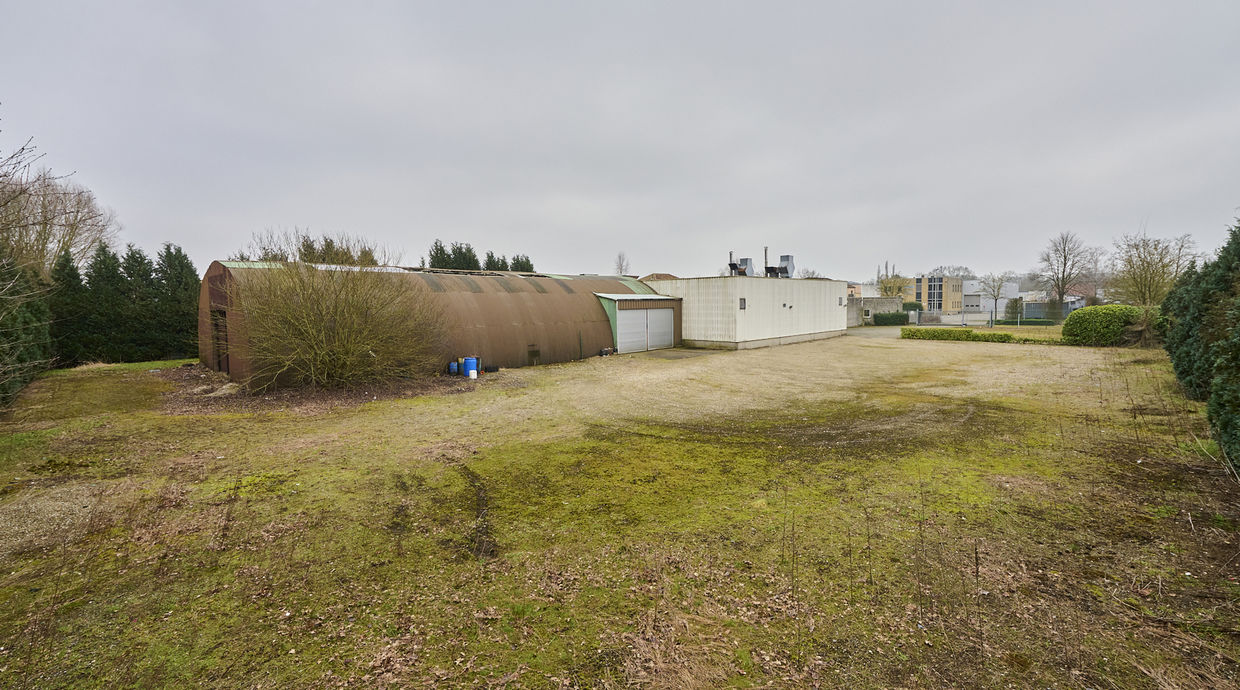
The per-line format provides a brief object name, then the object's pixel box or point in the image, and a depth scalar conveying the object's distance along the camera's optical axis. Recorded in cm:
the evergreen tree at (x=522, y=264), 4462
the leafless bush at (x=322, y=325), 1162
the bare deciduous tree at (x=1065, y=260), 3697
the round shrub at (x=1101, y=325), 2020
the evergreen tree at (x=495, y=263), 4275
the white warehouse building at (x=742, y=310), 2247
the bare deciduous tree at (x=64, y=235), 1897
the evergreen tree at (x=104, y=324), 1906
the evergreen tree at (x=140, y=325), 1969
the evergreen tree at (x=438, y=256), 3834
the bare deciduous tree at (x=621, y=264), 7706
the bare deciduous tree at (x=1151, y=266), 2350
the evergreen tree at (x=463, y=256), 3953
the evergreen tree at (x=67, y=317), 1836
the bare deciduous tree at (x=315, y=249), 1222
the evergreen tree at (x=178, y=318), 2038
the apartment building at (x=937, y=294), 7131
